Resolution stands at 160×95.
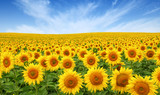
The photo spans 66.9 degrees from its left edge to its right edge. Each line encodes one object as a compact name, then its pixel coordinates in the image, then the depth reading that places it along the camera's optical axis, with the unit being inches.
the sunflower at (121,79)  135.1
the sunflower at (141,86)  118.1
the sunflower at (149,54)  281.0
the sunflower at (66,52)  308.2
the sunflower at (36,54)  294.2
